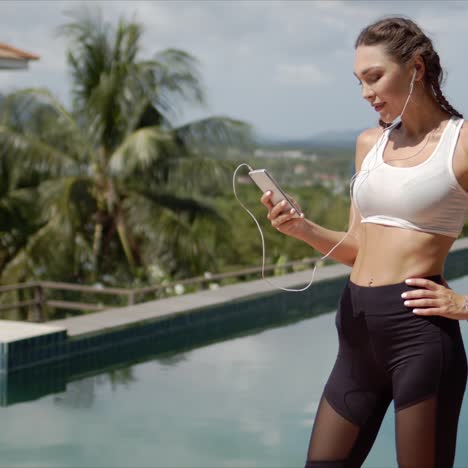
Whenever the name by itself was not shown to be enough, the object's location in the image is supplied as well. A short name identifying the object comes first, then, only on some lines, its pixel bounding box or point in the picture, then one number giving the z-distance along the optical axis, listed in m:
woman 1.85
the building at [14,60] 8.18
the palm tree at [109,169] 12.24
